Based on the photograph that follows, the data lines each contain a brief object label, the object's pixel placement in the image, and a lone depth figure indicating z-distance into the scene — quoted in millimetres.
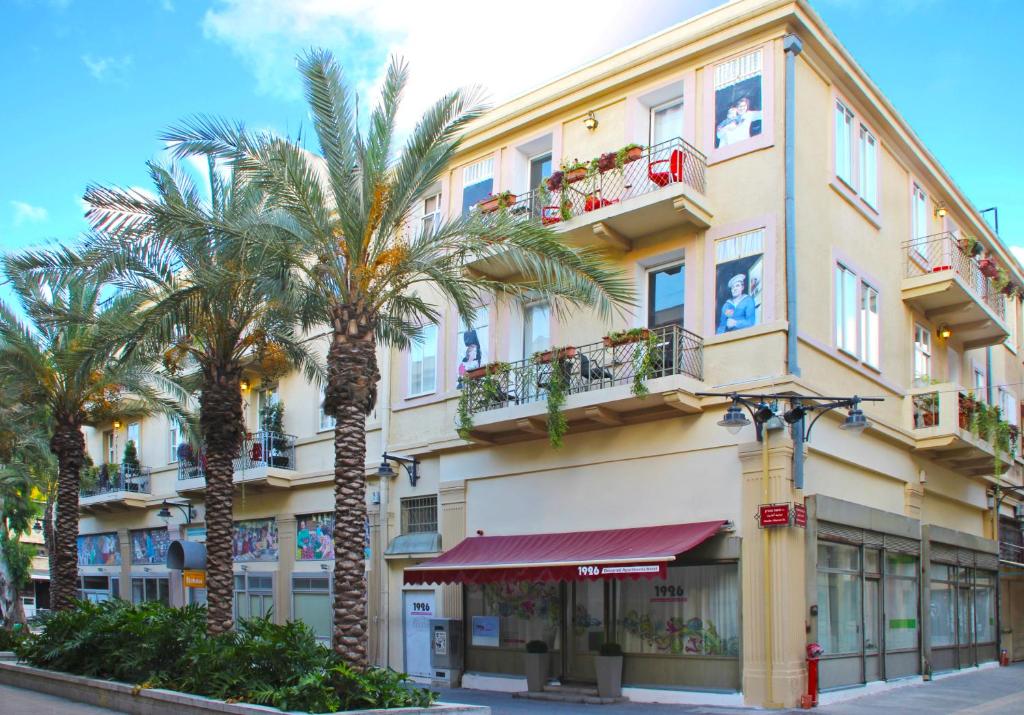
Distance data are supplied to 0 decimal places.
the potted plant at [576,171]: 19578
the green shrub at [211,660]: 13383
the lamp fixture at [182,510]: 31250
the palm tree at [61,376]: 22828
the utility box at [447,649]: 20938
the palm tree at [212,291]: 16219
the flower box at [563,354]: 18822
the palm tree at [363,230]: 15906
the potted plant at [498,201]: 20797
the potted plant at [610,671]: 17641
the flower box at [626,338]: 17672
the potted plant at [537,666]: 18828
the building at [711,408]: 17031
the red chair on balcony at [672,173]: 18156
